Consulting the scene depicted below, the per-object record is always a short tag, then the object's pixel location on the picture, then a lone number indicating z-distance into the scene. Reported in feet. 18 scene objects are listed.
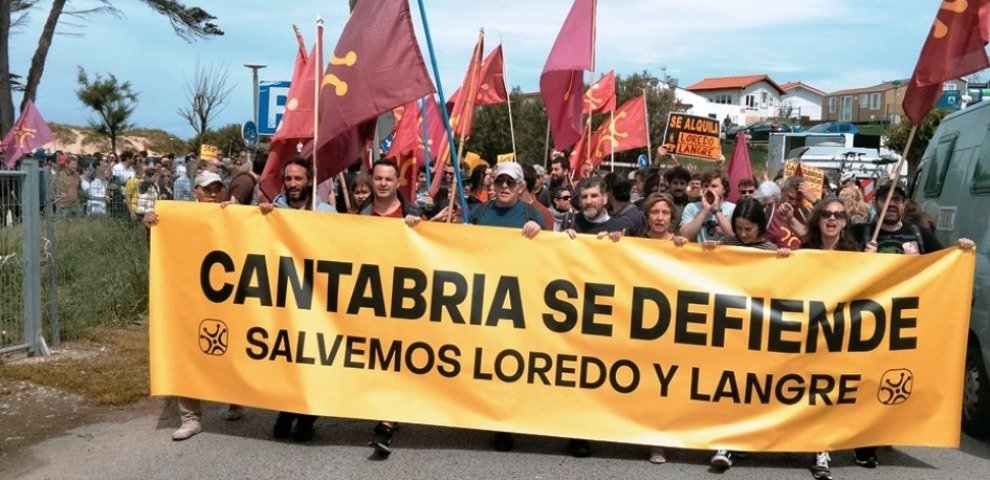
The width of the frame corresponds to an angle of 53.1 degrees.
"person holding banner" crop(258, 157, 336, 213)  21.03
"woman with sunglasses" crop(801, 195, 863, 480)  19.83
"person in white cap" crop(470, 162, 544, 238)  20.39
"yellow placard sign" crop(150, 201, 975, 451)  18.58
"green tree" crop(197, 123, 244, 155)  152.15
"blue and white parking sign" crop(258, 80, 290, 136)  36.65
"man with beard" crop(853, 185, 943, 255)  21.70
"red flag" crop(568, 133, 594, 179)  39.88
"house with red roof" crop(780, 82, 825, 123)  372.58
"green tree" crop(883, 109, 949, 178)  110.61
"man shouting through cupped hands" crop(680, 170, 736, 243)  22.49
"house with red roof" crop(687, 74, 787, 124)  352.08
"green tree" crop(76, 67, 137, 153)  141.49
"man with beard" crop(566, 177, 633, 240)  20.74
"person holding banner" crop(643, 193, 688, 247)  20.16
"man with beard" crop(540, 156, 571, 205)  37.58
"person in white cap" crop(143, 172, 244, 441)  19.85
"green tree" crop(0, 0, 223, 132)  67.15
